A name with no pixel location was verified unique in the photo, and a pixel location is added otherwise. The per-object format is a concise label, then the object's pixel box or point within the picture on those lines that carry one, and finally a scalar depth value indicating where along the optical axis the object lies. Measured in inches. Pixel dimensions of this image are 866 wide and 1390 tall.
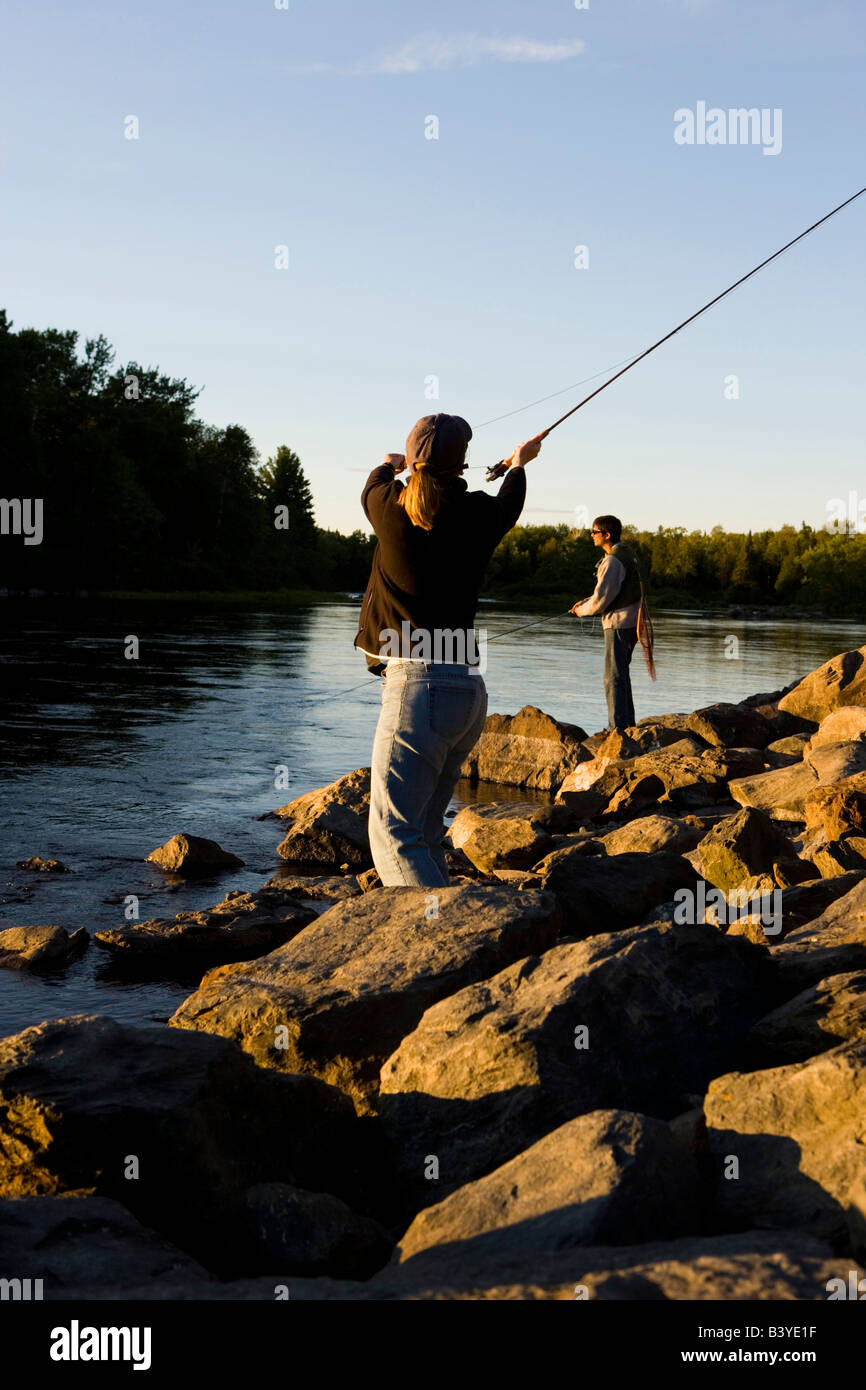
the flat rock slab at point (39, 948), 261.0
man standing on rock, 465.4
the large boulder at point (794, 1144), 127.2
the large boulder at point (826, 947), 179.6
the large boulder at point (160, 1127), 139.3
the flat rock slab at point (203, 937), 270.1
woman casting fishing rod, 187.6
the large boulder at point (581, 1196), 118.2
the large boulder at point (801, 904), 229.6
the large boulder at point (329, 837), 369.1
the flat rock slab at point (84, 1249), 115.9
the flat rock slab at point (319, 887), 316.2
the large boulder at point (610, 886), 233.8
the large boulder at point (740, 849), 271.9
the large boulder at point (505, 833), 349.1
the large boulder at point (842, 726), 458.0
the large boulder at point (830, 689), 566.5
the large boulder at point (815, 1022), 156.6
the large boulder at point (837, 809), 300.8
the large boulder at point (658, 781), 421.1
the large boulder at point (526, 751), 526.0
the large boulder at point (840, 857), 268.5
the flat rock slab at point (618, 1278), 102.0
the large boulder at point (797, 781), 382.3
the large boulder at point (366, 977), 179.8
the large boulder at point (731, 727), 539.5
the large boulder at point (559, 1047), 152.6
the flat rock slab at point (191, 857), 350.0
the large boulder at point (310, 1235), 130.6
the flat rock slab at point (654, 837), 321.7
